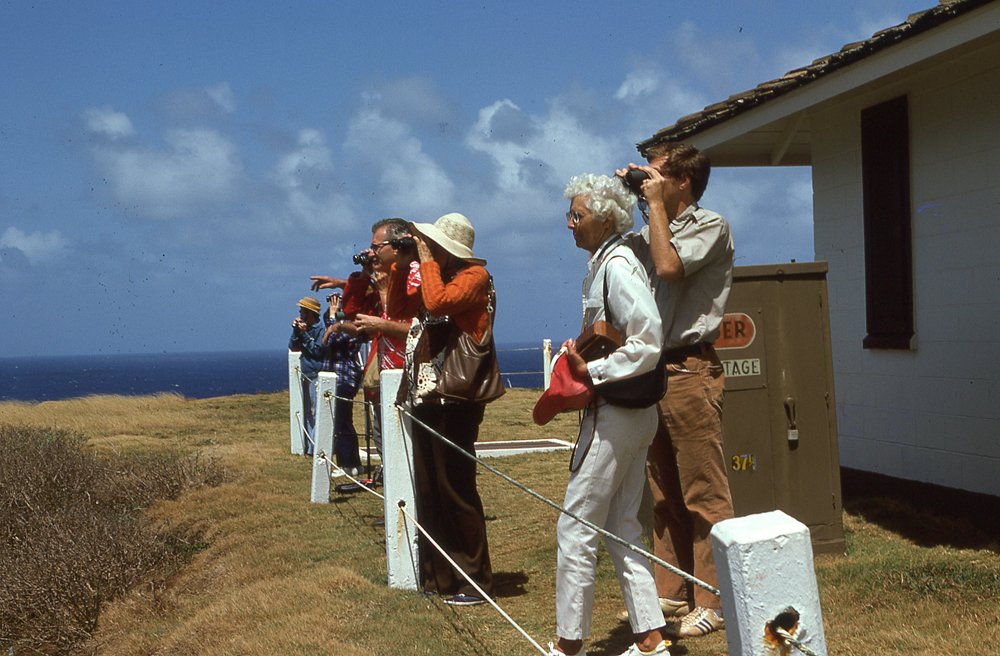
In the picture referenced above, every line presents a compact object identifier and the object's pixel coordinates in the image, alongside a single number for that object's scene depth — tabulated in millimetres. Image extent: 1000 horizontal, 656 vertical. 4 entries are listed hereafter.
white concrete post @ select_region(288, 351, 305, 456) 12452
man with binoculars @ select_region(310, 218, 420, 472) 6387
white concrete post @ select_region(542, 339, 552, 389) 16891
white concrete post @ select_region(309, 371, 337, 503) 9164
